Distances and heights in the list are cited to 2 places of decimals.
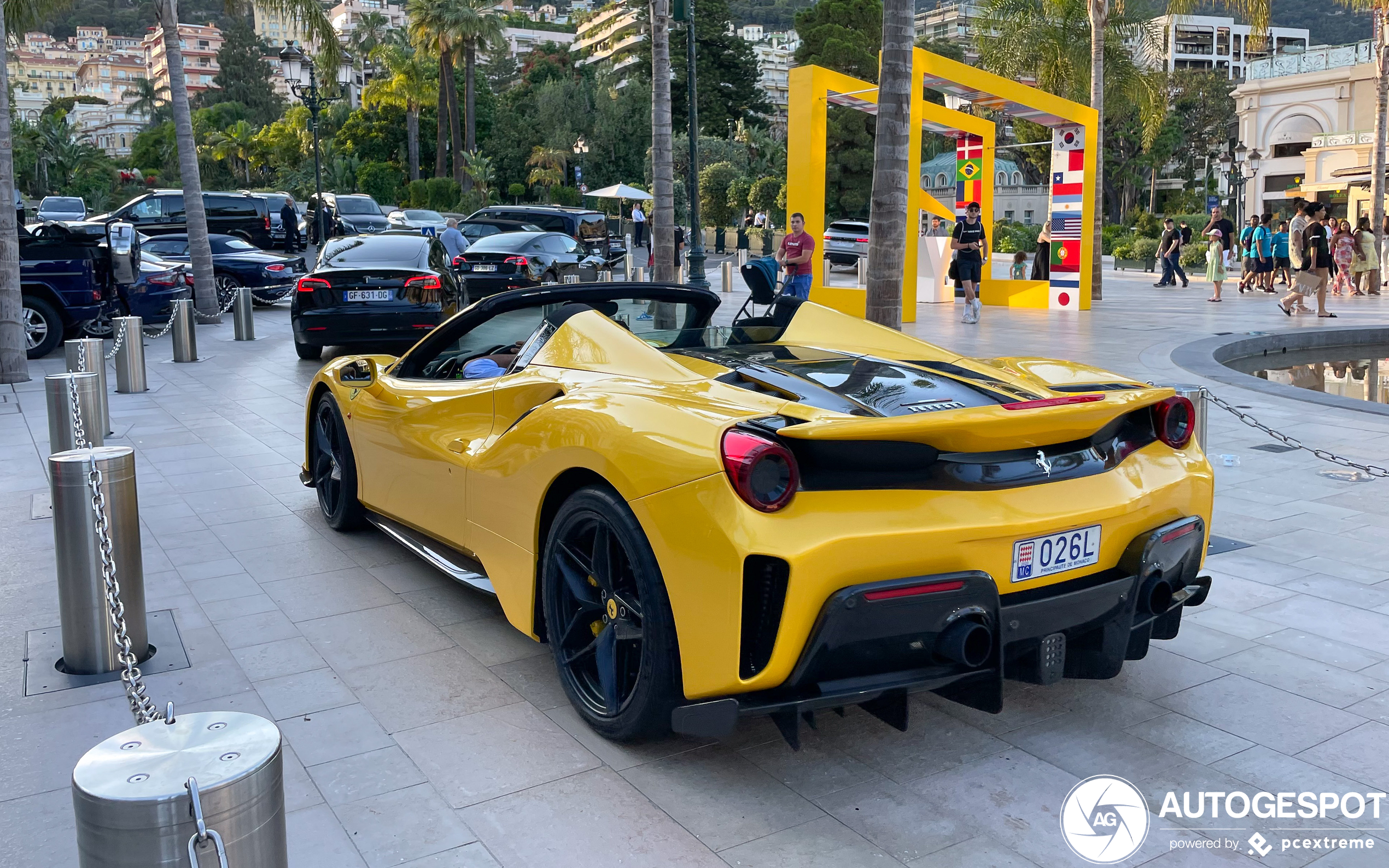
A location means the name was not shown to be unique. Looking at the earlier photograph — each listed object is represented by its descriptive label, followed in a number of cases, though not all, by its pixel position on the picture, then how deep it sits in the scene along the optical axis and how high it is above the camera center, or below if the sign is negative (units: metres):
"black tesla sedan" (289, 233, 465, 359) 12.61 -0.24
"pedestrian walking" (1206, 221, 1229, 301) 23.05 +0.02
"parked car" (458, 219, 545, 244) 25.86 +1.12
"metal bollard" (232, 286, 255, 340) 16.48 -0.52
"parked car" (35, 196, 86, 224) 33.82 +2.34
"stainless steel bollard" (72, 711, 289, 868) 1.85 -0.85
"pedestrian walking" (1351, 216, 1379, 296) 23.91 -0.09
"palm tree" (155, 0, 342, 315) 18.44 +1.83
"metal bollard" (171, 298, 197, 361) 13.99 -0.63
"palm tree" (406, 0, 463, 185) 57.69 +12.23
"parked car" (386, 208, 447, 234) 34.84 +1.86
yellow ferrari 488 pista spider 2.91 -0.70
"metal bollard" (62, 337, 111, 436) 8.62 -0.55
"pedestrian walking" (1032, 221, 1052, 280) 24.66 +0.08
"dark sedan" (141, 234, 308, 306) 20.94 +0.27
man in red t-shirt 15.38 +0.16
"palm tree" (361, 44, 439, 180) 63.09 +10.64
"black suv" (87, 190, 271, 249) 26.20 +1.67
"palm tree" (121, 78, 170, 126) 121.69 +20.32
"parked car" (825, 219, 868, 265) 32.91 +0.81
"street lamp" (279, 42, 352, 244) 30.50 +5.71
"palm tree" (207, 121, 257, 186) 75.81 +9.14
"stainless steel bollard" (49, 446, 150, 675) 4.00 -0.97
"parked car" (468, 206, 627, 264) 25.72 +1.20
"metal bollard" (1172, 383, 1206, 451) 5.90 -0.74
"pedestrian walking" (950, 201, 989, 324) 18.02 +0.18
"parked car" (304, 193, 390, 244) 35.47 +2.00
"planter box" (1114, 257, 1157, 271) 38.06 -0.07
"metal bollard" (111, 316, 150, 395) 11.49 -0.78
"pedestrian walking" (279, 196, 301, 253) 28.95 +1.51
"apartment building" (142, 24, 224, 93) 168.75 +34.80
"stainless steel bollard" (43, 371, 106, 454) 6.43 -0.68
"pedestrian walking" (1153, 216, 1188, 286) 27.75 +0.22
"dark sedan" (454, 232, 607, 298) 18.39 +0.20
